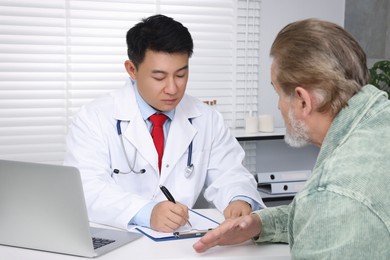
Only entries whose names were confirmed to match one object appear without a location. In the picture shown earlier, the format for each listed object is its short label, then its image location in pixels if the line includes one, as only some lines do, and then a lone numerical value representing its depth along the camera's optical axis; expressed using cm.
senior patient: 103
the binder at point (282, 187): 308
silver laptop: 136
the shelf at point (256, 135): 313
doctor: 202
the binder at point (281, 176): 312
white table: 142
